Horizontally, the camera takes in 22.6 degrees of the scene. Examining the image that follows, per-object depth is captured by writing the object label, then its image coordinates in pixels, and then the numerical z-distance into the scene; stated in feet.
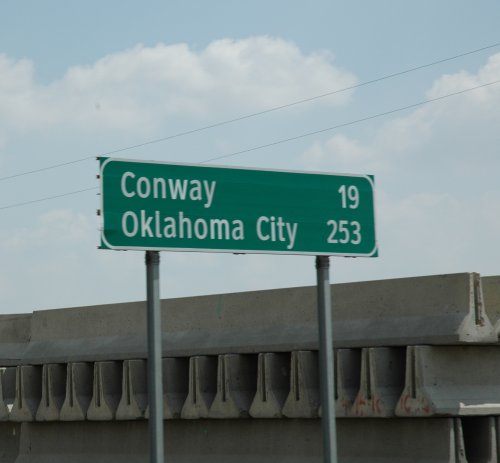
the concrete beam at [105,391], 53.98
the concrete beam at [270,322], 41.68
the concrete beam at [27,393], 58.39
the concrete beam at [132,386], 52.34
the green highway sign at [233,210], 30.66
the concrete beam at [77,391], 55.42
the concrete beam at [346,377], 44.06
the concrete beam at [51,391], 57.00
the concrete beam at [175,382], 50.78
